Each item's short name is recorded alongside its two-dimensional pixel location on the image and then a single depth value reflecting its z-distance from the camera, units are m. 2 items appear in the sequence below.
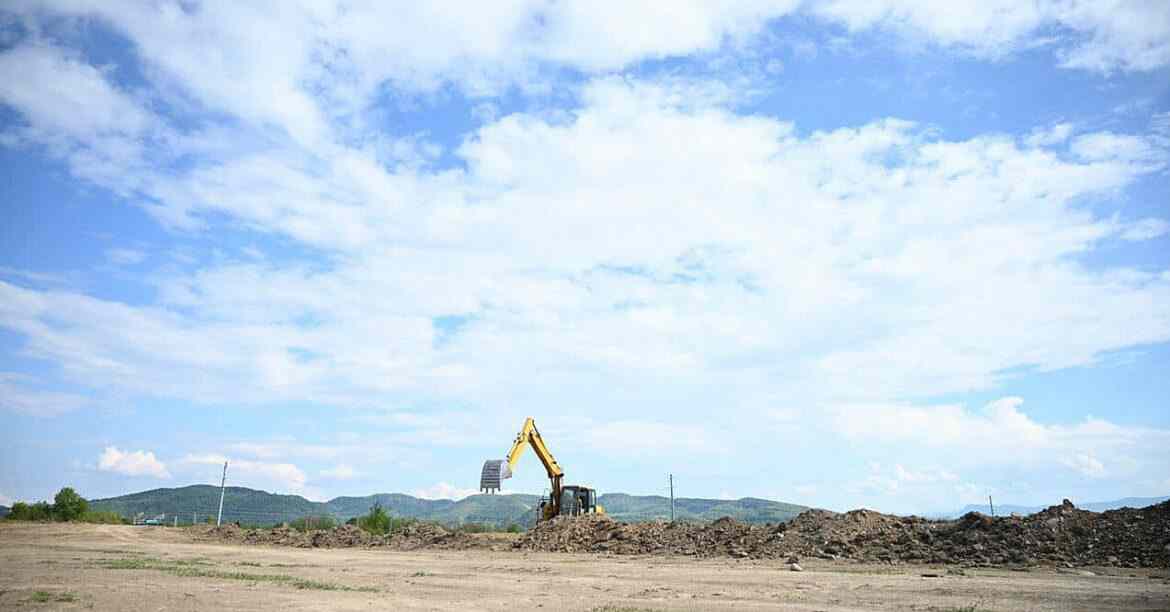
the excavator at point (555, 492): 45.44
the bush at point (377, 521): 58.56
